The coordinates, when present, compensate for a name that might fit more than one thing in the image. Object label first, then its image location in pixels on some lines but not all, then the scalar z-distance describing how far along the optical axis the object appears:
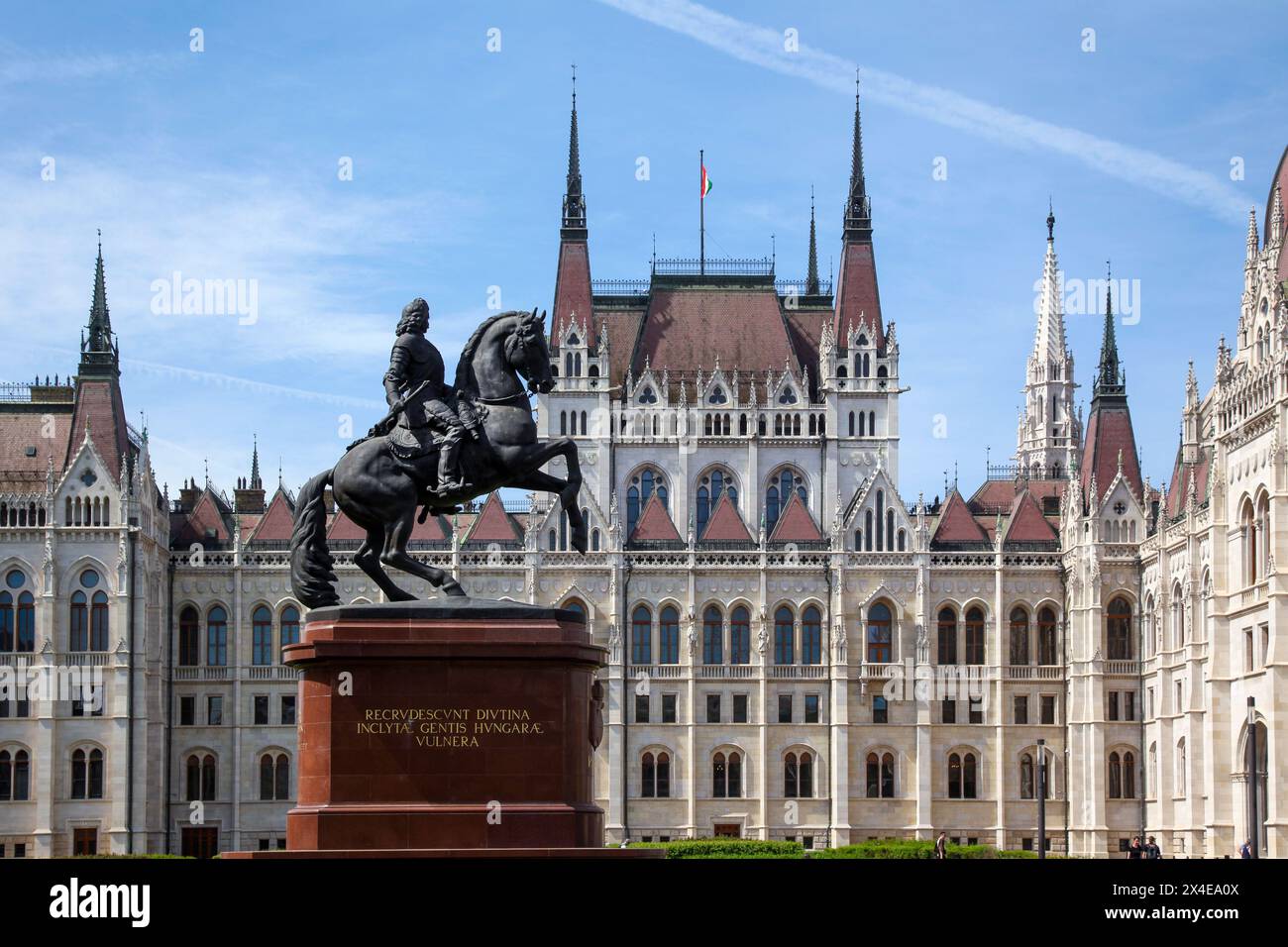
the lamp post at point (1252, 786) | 73.31
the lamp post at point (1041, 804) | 82.31
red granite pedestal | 34.88
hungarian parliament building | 95.12
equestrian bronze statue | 37.81
